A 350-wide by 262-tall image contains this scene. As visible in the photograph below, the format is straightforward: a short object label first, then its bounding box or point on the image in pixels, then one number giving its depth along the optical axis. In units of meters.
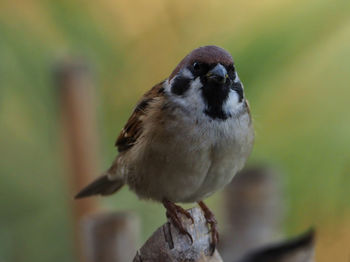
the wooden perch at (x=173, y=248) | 3.15
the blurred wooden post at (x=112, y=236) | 4.65
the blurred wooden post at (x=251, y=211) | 6.21
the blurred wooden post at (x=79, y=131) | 7.25
